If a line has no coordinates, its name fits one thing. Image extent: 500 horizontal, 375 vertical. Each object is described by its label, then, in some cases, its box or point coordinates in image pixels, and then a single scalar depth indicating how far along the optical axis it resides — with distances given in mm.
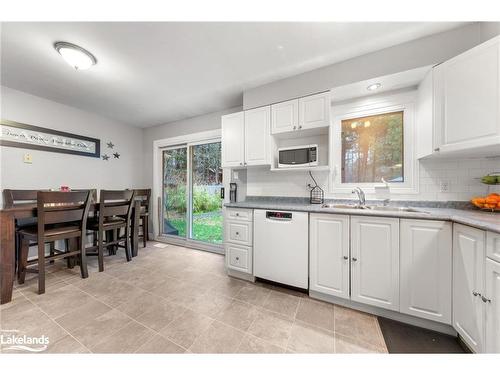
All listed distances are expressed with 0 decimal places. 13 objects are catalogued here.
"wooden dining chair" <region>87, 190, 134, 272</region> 2303
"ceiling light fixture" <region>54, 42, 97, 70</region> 1633
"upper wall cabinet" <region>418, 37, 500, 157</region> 1240
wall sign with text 2389
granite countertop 1075
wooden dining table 1604
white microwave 2035
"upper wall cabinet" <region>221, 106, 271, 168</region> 2240
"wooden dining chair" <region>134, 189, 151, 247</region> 3232
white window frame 1900
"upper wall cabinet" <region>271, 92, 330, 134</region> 1924
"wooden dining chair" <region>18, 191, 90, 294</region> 1791
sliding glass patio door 3318
